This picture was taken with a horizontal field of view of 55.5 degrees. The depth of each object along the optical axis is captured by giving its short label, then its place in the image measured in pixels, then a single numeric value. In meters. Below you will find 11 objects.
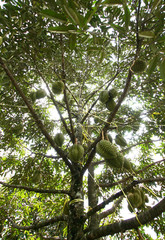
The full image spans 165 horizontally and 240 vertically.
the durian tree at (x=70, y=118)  1.04
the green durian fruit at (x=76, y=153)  1.71
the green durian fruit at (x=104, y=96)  2.02
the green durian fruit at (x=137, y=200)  1.57
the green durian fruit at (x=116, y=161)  1.52
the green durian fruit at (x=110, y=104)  2.02
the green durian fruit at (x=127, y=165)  1.64
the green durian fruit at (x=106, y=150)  1.41
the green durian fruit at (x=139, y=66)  1.64
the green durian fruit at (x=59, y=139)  2.22
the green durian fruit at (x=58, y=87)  2.14
